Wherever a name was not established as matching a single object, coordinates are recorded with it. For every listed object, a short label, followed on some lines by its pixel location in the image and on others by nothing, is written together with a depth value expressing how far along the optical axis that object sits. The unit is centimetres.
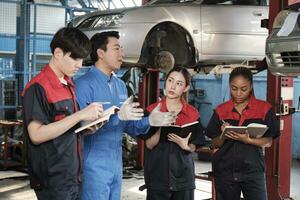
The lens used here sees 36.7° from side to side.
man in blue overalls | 271
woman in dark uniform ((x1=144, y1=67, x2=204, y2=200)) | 299
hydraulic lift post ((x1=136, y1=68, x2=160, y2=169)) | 753
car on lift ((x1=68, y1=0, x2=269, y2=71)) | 513
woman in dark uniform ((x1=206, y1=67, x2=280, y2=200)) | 309
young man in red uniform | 233
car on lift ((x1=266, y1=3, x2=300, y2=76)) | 323
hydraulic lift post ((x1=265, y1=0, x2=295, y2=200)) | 456
